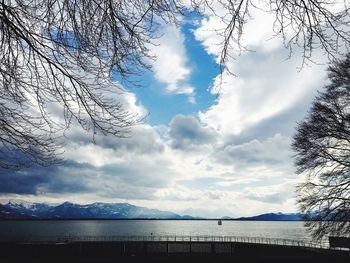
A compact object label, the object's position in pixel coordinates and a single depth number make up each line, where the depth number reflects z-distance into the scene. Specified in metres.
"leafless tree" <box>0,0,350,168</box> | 3.89
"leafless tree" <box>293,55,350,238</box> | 16.73
